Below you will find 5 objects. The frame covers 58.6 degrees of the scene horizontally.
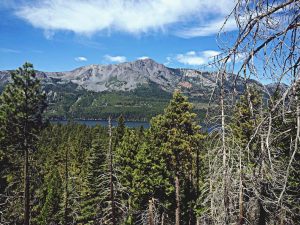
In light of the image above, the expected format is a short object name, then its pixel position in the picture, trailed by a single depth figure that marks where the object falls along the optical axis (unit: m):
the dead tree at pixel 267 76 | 1.93
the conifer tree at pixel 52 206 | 30.77
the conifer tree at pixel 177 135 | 21.15
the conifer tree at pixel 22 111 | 16.21
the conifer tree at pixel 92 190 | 24.64
